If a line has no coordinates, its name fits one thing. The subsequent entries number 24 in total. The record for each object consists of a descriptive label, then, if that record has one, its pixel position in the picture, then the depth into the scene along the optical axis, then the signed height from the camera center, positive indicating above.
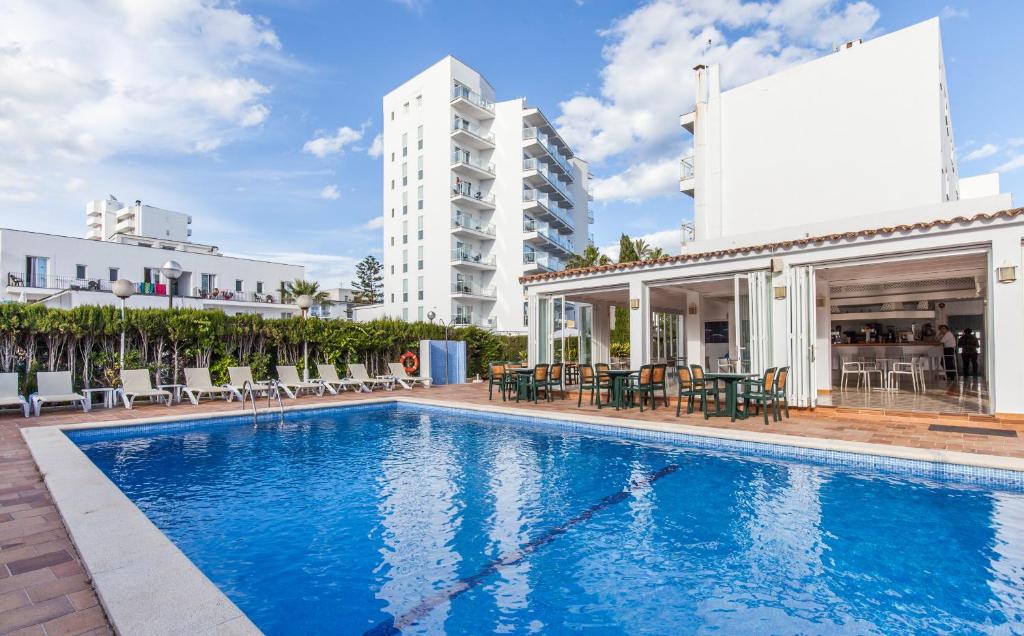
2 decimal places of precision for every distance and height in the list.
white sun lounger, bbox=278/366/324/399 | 13.52 -1.18
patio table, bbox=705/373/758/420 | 8.83 -0.84
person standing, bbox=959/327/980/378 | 15.09 -0.51
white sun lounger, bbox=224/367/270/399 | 12.68 -1.00
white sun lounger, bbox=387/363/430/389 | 16.34 -1.20
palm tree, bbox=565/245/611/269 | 36.00 +5.61
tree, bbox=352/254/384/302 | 64.62 +7.44
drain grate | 7.07 -1.37
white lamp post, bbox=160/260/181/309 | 12.64 +1.67
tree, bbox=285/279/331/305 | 39.84 +3.91
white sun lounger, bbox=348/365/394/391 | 15.30 -1.18
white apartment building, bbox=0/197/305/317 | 27.92 +4.21
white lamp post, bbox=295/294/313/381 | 14.98 -0.07
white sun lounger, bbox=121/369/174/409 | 11.25 -1.04
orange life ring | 17.56 -0.85
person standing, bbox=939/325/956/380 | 14.58 -0.38
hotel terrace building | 8.88 +1.47
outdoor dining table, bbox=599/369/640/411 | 10.39 -0.92
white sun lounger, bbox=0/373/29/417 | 9.70 -1.02
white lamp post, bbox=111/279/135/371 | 11.95 +1.19
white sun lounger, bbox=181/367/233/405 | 12.09 -1.11
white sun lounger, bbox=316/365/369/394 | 14.55 -1.18
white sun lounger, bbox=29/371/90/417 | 10.28 -0.99
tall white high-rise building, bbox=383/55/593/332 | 39.72 +10.98
